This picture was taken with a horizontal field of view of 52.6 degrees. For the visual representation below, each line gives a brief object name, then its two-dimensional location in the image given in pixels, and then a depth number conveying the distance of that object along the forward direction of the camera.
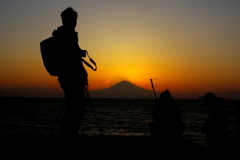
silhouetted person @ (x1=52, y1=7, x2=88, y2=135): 4.17
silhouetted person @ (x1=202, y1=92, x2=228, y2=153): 5.50
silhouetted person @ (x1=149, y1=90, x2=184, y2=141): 5.85
